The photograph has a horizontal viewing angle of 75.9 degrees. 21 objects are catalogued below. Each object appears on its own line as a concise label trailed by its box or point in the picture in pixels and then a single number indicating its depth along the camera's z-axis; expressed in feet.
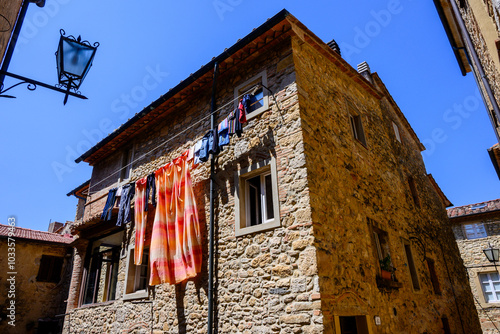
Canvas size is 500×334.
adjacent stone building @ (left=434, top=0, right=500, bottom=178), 15.42
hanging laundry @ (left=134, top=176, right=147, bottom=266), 28.30
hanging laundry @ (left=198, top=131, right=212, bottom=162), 25.22
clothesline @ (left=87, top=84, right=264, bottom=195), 27.20
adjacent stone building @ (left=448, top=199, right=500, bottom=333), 57.62
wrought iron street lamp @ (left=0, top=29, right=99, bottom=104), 14.37
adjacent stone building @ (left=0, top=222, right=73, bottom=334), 46.06
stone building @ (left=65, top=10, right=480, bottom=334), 19.67
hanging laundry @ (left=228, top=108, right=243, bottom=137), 23.52
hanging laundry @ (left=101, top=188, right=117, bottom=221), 33.42
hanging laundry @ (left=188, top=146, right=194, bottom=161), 26.86
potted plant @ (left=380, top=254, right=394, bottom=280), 24.38
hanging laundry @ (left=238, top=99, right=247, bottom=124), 23.54
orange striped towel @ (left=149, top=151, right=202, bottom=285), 23.91
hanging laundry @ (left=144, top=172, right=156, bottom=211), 29.11
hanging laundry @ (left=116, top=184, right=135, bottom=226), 31.32
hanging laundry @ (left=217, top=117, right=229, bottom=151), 24.63
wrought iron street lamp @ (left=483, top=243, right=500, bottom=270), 46.66
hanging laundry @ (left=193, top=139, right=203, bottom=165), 26.03
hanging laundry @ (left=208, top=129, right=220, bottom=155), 24.95
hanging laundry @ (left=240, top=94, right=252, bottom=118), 24.29
